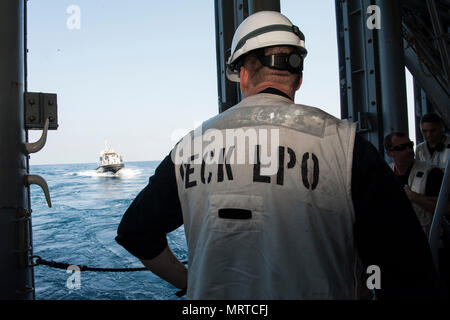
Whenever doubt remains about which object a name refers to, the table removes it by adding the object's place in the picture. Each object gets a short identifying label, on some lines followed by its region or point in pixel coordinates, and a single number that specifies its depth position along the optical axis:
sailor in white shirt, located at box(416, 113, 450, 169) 3.54
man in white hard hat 0.95
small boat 45.38
